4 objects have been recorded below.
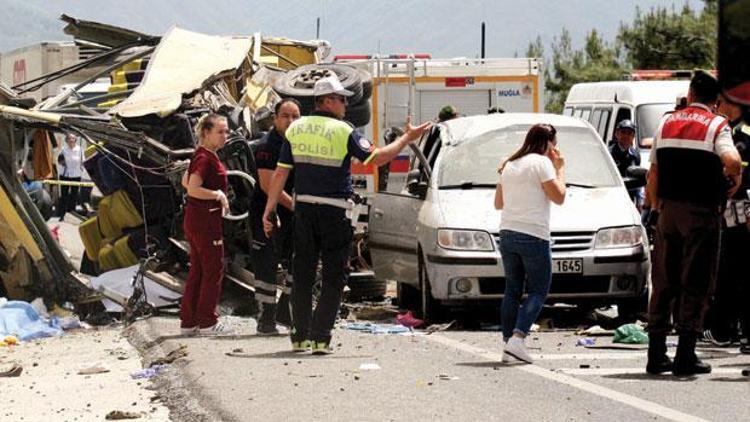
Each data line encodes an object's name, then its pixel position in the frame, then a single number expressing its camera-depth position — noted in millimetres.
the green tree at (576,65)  60969
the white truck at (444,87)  26953
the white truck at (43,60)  30089
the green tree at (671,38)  50750
